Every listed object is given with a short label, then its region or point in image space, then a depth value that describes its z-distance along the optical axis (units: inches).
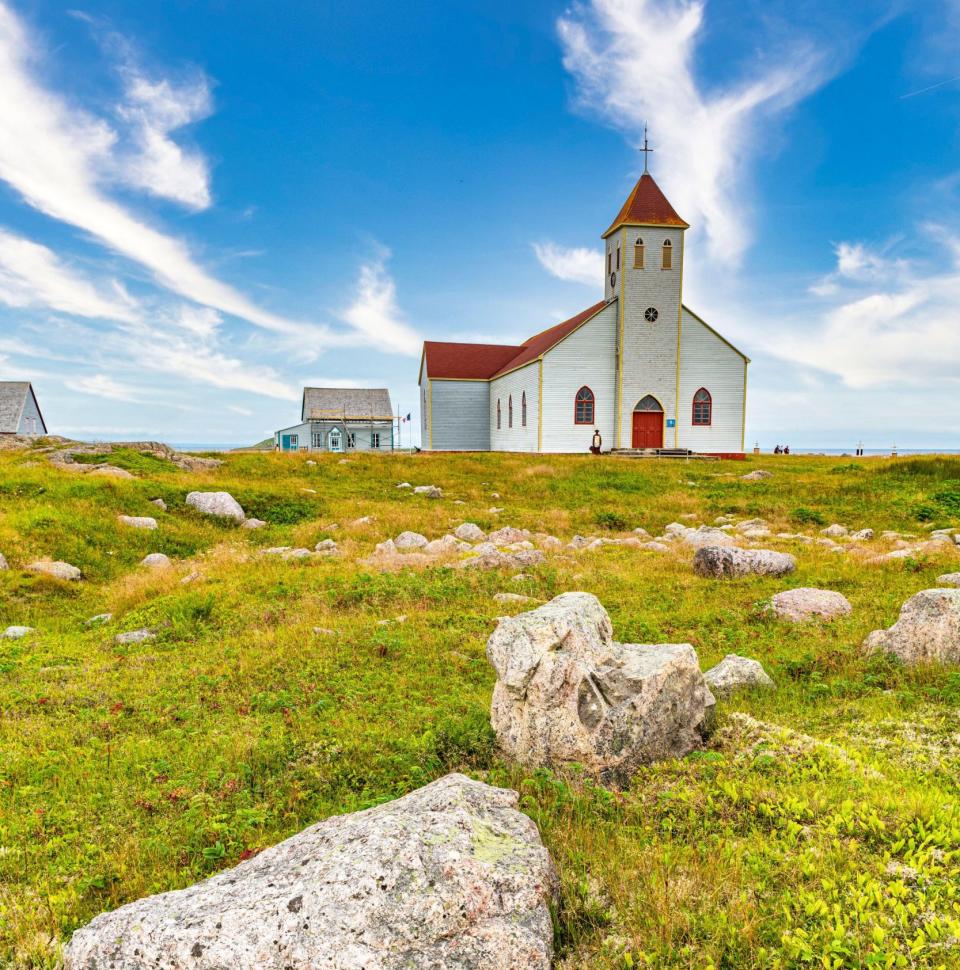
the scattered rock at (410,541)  774.4
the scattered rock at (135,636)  463.5
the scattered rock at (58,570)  617.3
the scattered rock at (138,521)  797.2
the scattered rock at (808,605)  470.3
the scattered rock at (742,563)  605.0
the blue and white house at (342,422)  2694.4
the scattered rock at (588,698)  257.1
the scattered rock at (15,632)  473.1
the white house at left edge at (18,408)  2699.3
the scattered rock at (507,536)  805.2
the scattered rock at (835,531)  854.6
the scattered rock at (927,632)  356.2
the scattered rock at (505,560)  636.1
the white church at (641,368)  1829.5
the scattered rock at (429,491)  1154.0
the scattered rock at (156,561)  706.2
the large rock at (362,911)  135.6
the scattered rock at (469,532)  840.6
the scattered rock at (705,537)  764.6
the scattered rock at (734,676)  337.4
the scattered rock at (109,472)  983.6
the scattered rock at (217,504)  920.3
